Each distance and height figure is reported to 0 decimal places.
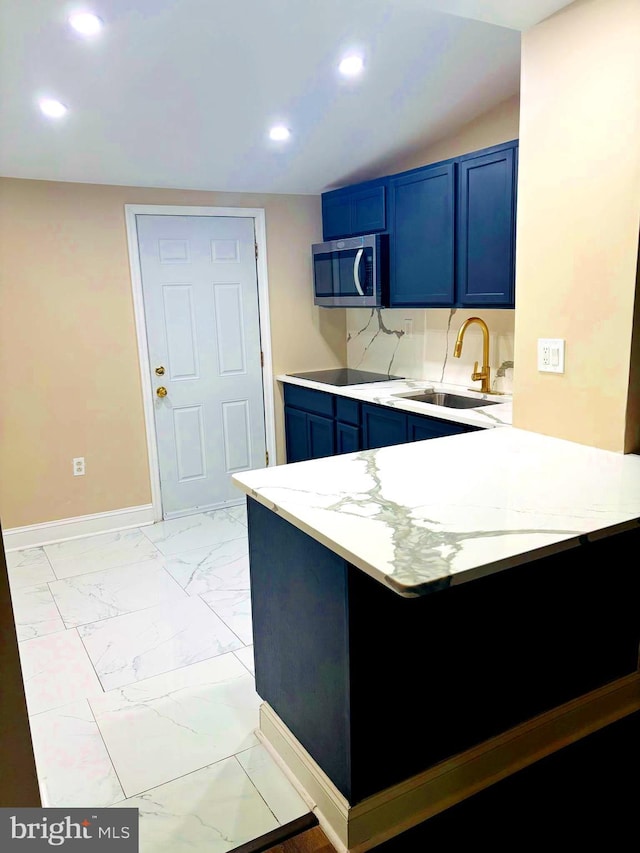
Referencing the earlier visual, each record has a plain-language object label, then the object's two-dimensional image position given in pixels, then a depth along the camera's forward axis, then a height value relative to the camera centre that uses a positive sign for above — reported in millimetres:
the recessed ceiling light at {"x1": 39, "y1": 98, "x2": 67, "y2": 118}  2837 +940
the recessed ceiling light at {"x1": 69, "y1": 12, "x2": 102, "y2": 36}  2303 +1061
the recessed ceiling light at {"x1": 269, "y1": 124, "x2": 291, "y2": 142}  3402 +955
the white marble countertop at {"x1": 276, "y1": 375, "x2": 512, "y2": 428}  2904 -480
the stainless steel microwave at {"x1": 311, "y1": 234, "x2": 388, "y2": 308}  3770 +234
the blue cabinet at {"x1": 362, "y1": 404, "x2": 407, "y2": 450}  3396 -635
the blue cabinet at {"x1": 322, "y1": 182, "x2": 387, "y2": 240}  3783 +616
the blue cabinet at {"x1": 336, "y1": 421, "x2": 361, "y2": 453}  3784 -756
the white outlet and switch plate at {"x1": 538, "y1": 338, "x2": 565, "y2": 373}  2236 -177
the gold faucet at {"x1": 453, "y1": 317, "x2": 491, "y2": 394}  3385 -312
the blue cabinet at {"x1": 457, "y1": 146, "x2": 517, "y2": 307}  2936 +361
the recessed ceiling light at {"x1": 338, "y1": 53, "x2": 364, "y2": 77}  2807 +1076
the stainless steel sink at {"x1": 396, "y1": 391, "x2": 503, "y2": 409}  3604 -518
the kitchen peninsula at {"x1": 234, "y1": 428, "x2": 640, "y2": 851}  1516 -843
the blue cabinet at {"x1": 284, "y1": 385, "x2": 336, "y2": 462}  4059 -737
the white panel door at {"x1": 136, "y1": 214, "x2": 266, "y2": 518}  4074 -242
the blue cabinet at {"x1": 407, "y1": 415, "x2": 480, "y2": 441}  3008 -576
